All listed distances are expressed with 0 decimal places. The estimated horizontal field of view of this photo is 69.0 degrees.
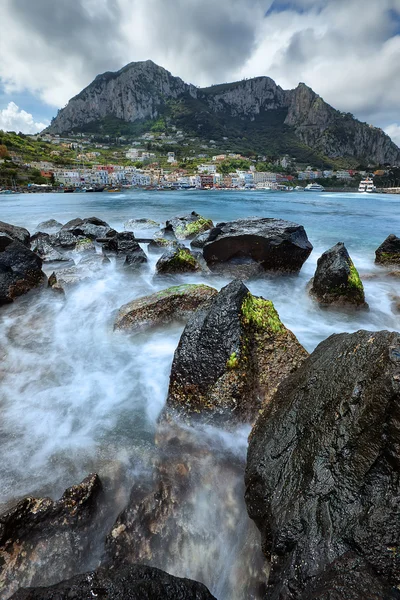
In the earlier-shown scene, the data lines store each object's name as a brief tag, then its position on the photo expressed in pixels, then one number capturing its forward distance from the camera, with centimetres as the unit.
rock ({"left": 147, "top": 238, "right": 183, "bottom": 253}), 1706
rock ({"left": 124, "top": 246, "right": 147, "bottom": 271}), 1376
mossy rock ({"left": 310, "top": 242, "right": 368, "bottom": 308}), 934
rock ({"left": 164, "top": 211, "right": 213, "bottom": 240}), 2018
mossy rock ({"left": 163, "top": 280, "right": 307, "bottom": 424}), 477
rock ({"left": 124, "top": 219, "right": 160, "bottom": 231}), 2612
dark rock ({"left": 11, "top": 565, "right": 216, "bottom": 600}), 203
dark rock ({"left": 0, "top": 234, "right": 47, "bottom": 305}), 960
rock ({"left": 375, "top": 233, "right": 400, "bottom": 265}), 1398
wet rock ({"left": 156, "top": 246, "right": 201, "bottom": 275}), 1241
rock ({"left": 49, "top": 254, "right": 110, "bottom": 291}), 1088
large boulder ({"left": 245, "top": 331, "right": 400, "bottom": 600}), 224
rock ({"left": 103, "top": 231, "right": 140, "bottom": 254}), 1570
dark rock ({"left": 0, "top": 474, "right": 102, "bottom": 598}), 287
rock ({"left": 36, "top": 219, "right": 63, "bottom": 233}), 2498
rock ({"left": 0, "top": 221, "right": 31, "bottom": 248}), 1585
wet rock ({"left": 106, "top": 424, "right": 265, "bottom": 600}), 309
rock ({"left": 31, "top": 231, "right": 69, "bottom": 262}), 1462
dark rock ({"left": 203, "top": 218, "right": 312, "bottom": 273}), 1207
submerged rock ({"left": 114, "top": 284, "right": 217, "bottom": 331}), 790
